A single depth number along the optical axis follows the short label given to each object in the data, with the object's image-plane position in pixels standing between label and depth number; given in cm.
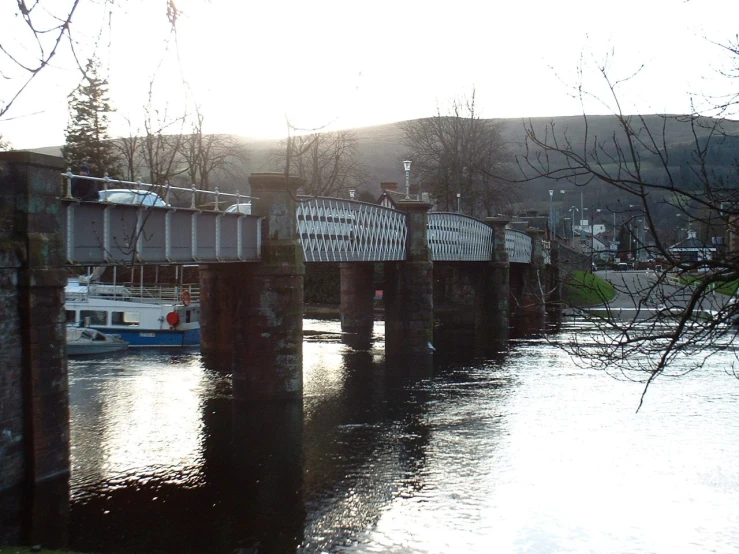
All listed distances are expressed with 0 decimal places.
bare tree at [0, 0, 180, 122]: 743
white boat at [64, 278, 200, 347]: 4131
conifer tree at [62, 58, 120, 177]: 5170
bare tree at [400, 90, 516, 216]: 7050
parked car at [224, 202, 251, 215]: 3045
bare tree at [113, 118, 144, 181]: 6319
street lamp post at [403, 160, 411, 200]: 3983
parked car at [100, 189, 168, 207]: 2484
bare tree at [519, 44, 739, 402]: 771
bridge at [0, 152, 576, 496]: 1561
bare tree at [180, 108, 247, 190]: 5383
